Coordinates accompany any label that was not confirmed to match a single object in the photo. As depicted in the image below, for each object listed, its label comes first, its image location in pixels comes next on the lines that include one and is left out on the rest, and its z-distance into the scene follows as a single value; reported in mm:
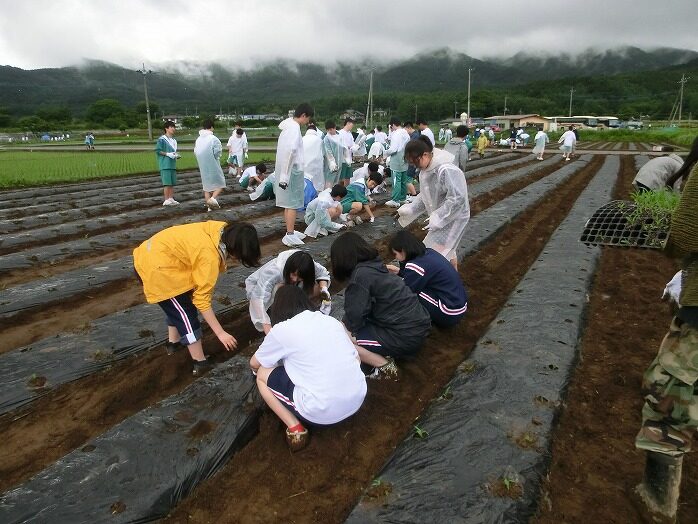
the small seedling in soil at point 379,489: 2130
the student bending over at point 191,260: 2912
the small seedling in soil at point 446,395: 2865
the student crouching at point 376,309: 2951
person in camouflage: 1781
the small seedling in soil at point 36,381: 3137
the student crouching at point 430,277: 3500
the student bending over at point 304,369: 2387
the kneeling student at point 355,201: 7266
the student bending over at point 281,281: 2939
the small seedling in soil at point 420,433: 2520
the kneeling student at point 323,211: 6598
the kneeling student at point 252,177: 10492
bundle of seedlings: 2210
